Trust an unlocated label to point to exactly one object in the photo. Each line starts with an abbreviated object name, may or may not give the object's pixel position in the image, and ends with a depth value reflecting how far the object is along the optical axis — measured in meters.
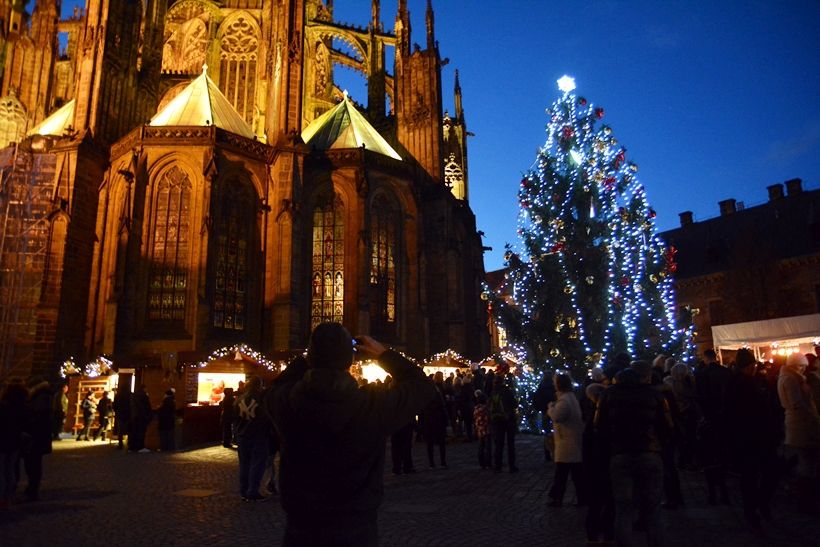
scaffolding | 19.62
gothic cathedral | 21.22
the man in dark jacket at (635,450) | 4.46
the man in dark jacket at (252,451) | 8.00
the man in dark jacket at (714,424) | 7.37
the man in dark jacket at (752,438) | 6.17
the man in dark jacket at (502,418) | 9.94
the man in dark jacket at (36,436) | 8.02
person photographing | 2.21
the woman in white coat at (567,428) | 6.70
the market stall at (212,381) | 16.34
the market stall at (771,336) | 17.52
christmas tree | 16.47
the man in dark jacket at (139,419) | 14.47
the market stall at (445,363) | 24.44
